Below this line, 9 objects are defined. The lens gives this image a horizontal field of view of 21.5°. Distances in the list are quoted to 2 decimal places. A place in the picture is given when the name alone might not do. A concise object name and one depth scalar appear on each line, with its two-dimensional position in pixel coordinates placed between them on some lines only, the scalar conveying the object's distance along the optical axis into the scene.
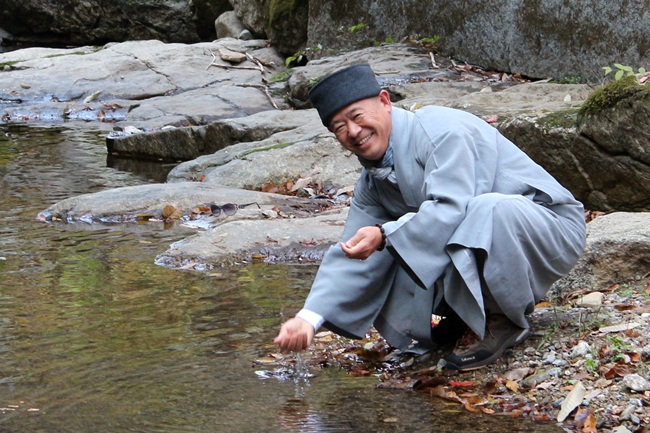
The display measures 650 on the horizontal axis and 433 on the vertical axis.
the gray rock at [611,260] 7.41
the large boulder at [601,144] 9.98
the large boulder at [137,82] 22.14
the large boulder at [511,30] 16.88
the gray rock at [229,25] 29.26
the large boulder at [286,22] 25.32
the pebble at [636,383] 5.54
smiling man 5.80
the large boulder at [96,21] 34.75
